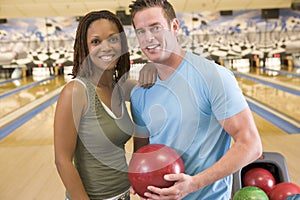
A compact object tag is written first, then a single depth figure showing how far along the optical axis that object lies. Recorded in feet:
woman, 3.27
